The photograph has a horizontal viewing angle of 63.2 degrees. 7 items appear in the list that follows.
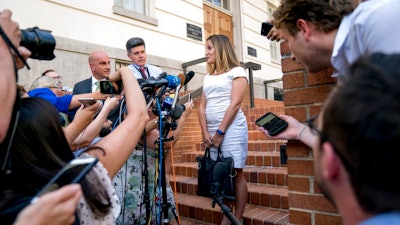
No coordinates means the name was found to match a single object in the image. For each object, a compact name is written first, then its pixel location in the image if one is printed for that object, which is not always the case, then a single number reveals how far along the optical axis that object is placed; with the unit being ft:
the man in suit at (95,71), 11.76
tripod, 7.34
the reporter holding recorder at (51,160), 3.26
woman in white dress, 9.45
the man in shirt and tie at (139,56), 12.11
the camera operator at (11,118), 2.61
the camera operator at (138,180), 9.01
